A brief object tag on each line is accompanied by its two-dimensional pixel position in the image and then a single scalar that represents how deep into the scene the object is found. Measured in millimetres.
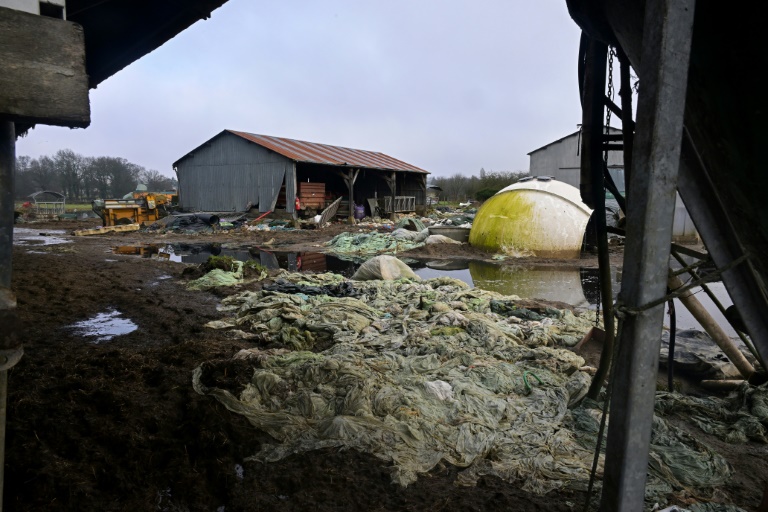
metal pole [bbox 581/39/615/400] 3340
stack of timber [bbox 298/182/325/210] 28766
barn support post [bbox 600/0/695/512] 1786
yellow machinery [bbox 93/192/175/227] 26406
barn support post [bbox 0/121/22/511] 1410
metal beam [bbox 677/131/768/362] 2102
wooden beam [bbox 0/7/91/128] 1515
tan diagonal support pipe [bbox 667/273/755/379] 4719
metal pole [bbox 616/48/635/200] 2873
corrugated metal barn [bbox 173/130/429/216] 27125
